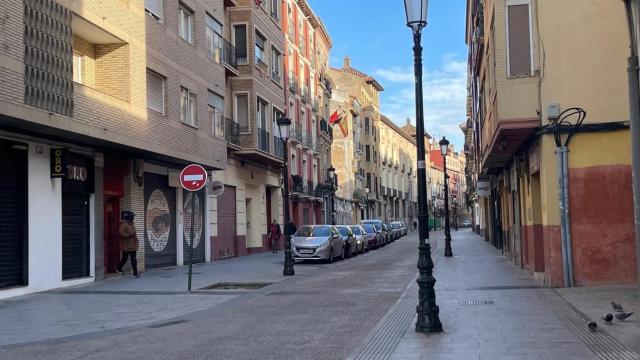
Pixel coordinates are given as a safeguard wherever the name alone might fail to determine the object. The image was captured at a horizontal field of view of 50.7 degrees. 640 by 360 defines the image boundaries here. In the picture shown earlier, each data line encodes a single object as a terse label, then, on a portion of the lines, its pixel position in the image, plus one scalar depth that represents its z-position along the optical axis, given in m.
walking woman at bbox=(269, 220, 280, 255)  32.66
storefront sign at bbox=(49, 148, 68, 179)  16.17
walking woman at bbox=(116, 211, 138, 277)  18.92
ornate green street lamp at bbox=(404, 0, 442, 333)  9.30
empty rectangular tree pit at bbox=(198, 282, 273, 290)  16.70
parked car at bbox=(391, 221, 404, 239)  54.42
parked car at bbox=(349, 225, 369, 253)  33.34
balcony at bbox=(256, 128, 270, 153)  30.84
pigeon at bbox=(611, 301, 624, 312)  9.75
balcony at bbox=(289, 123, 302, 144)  40.38
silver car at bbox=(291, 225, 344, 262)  25.77
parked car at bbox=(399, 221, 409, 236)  61.70
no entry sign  15.38
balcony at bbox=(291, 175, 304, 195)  40.53
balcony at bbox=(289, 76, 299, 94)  39.69
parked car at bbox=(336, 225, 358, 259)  29.58
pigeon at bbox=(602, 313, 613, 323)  9.41
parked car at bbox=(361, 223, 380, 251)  36.75
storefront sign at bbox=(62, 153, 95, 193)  17.09
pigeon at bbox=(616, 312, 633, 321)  9.53
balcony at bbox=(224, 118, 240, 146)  28.33
